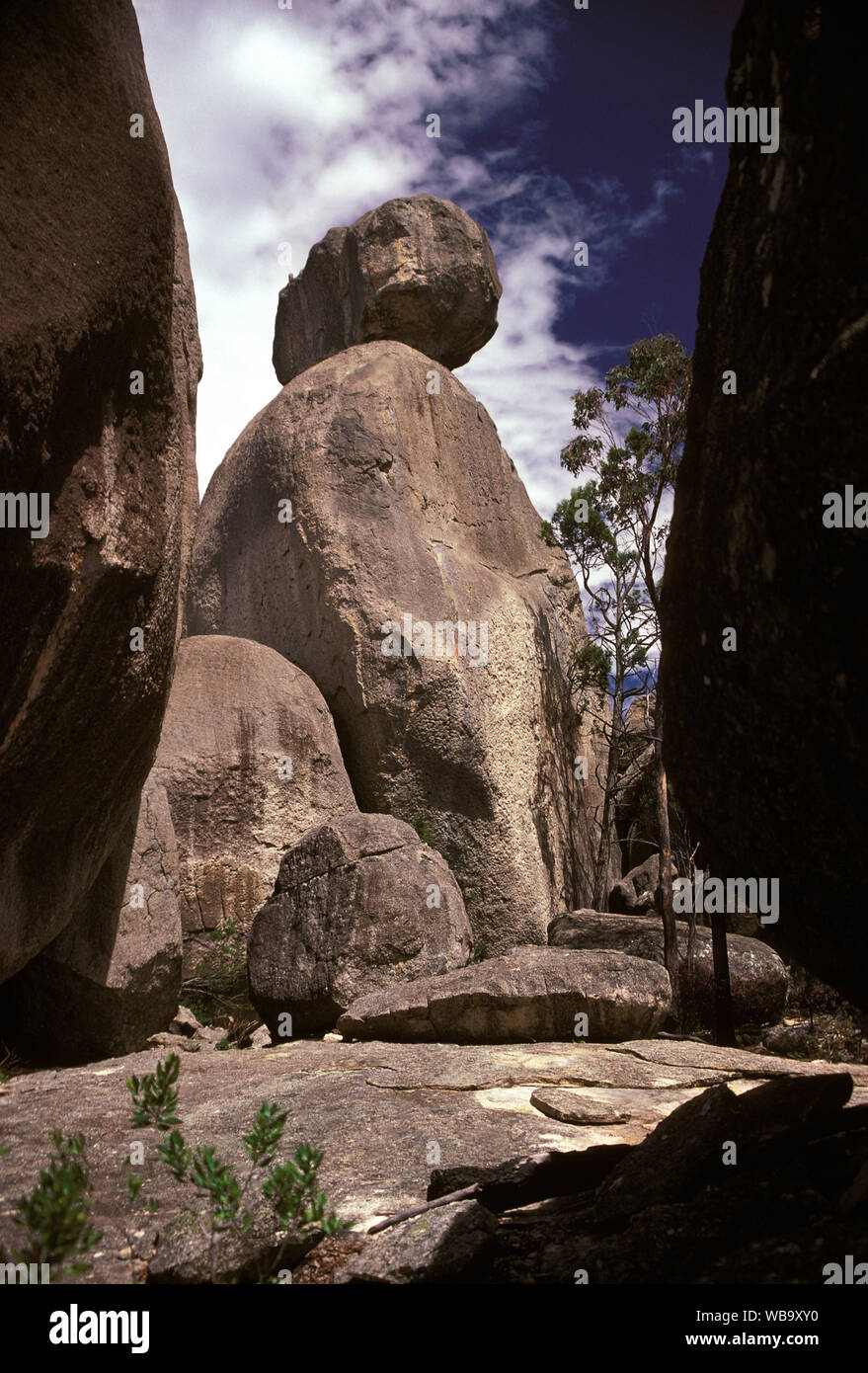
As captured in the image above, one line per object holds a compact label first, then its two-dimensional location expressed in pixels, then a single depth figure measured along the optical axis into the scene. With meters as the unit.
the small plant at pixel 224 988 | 9.91
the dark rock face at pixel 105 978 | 7.28
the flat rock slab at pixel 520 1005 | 7.65
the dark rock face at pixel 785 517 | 2.54
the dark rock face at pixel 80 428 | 4.14
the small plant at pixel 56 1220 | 2.30
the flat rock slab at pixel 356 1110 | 3.77
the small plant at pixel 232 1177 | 2.76
